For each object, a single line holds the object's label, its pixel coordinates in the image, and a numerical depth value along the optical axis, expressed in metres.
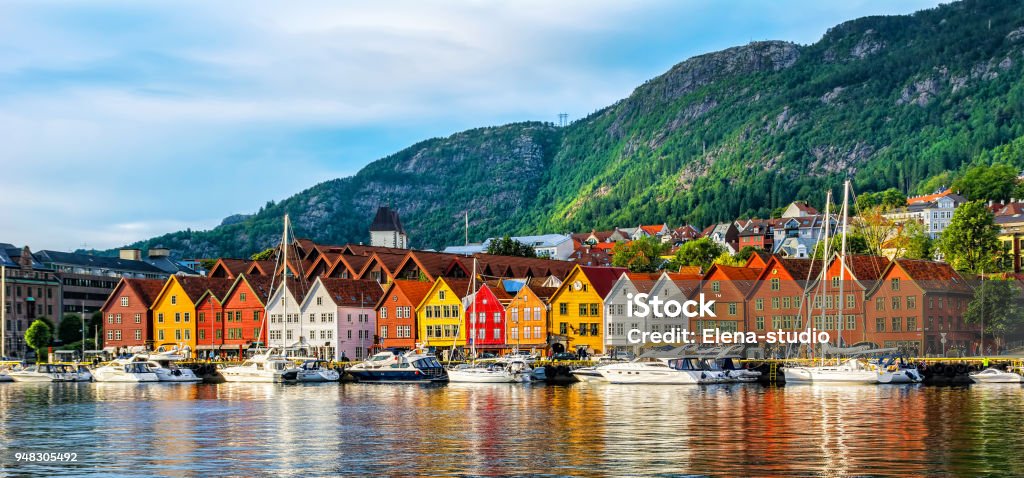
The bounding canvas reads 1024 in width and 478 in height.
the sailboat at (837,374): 98.94
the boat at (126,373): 122.56
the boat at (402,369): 113.99
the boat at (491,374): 110.12
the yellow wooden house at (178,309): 153.75
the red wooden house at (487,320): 138.50
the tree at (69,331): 177.12
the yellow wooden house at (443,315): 139.62
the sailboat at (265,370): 116.62
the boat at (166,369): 124.06
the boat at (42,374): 130.75
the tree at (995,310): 125.62
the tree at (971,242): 163.75
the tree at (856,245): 177.62
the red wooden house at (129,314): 157.00
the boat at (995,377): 101.06
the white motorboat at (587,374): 112.56
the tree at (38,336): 170.12
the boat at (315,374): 117.22
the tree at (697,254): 189.62
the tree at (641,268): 188.93
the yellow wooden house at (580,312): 134.88
